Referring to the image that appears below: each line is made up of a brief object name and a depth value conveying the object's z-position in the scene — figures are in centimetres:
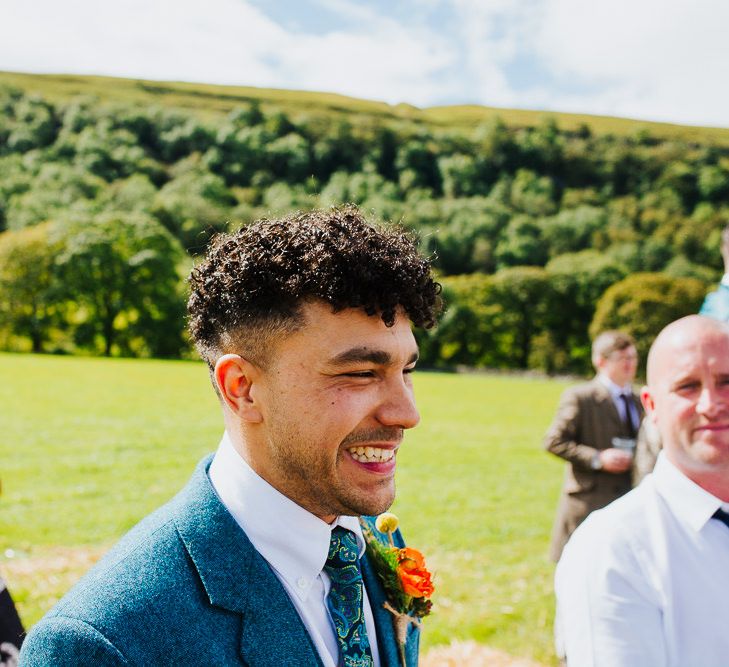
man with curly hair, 93
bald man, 110
